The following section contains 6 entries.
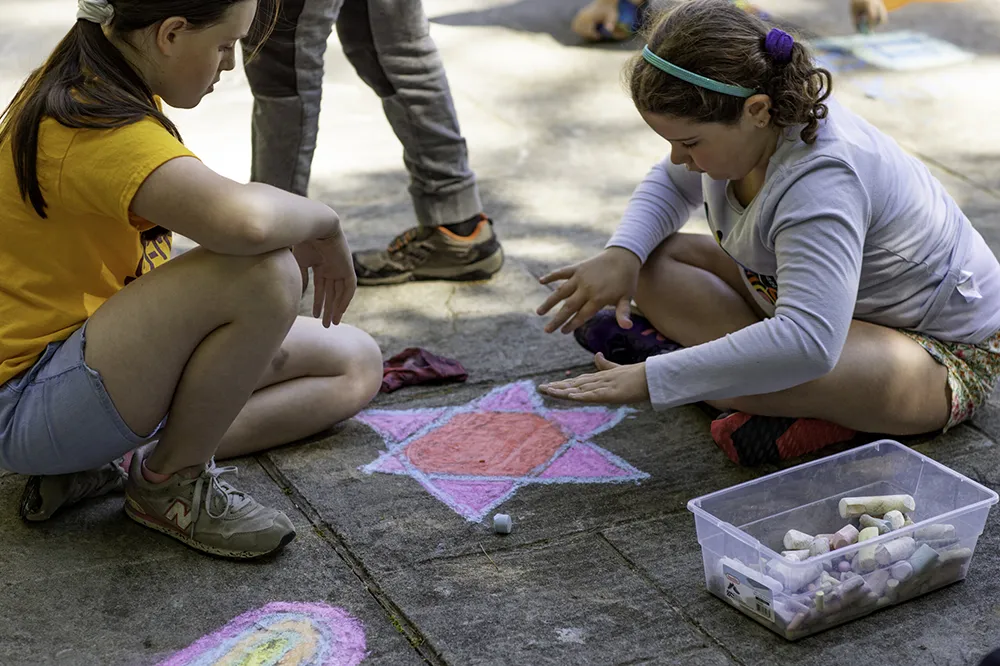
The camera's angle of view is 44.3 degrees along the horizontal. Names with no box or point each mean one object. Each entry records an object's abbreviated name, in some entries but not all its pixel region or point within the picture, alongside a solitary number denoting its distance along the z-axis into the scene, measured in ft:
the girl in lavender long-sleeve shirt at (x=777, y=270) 7.39
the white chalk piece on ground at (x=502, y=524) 7.61
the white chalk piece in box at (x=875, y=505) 7.30
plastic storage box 6.59
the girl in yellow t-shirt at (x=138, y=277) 6.47
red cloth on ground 9.48
